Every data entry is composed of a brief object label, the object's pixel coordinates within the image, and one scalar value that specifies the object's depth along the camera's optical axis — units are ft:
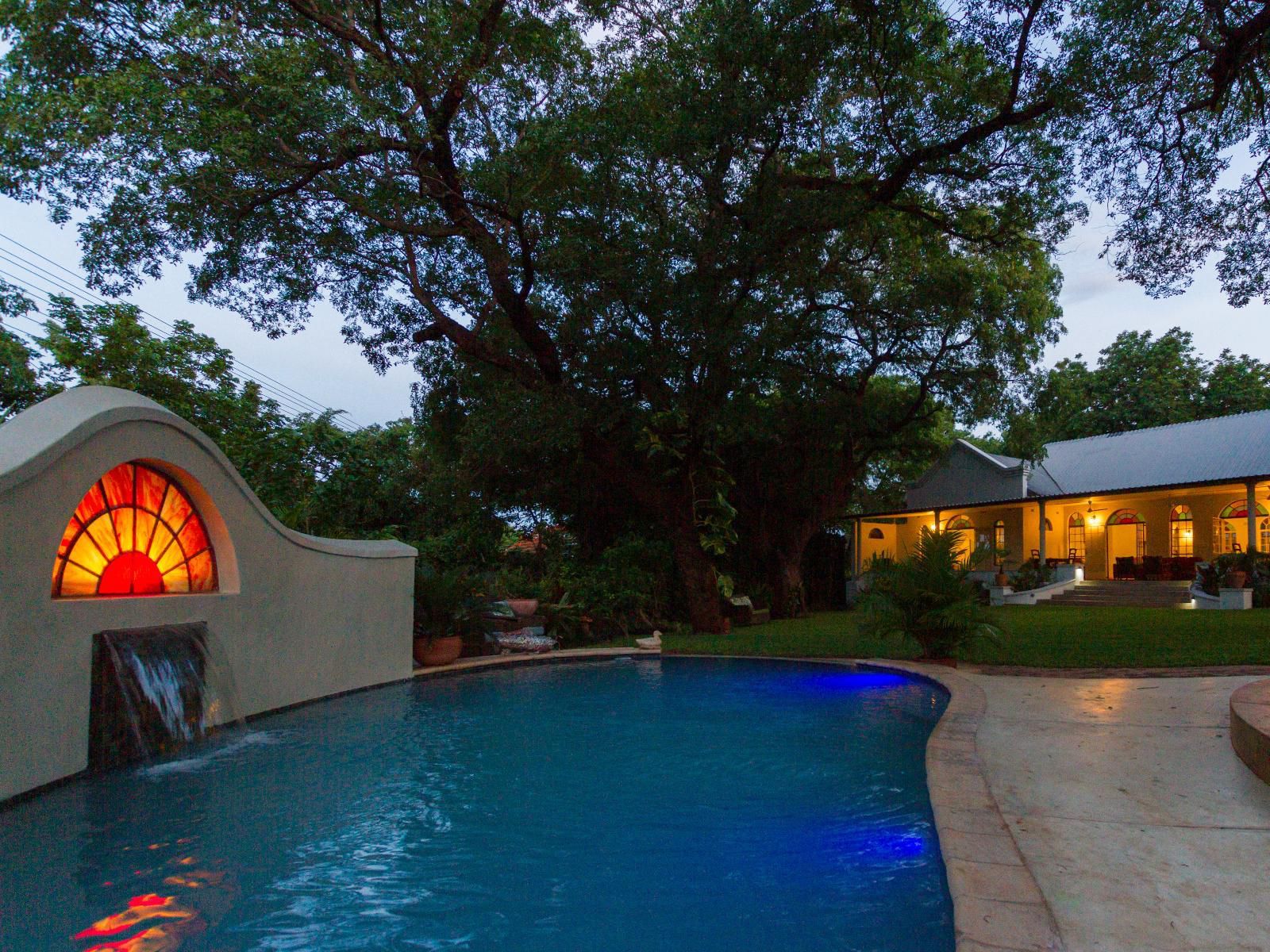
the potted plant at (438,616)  33.55
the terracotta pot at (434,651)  33.65
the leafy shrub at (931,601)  27.58
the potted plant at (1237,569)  50.83
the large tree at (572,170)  27.48
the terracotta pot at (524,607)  42.25
